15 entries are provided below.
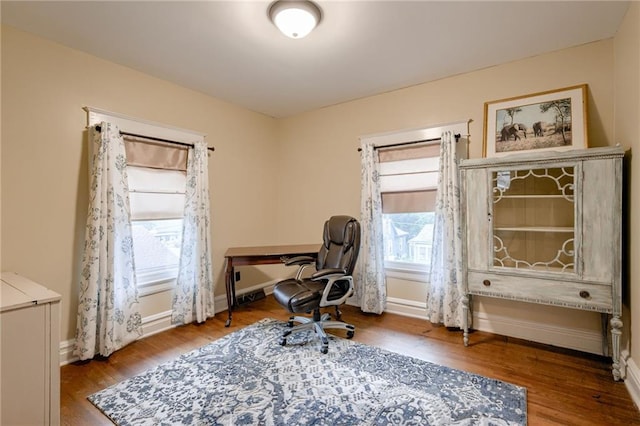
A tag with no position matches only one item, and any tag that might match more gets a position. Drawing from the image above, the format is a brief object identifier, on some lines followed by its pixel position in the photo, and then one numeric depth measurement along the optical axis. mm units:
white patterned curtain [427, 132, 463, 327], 2930
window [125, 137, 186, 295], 2875
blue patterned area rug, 1706
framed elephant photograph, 2447
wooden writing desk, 3189
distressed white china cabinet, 2062
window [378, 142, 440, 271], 3227
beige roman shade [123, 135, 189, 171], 2793
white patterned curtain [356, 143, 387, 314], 3391
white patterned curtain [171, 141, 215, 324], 3156
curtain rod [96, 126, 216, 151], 2709
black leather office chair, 2545
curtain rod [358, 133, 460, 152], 2947
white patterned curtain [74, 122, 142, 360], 2396
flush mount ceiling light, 1901
